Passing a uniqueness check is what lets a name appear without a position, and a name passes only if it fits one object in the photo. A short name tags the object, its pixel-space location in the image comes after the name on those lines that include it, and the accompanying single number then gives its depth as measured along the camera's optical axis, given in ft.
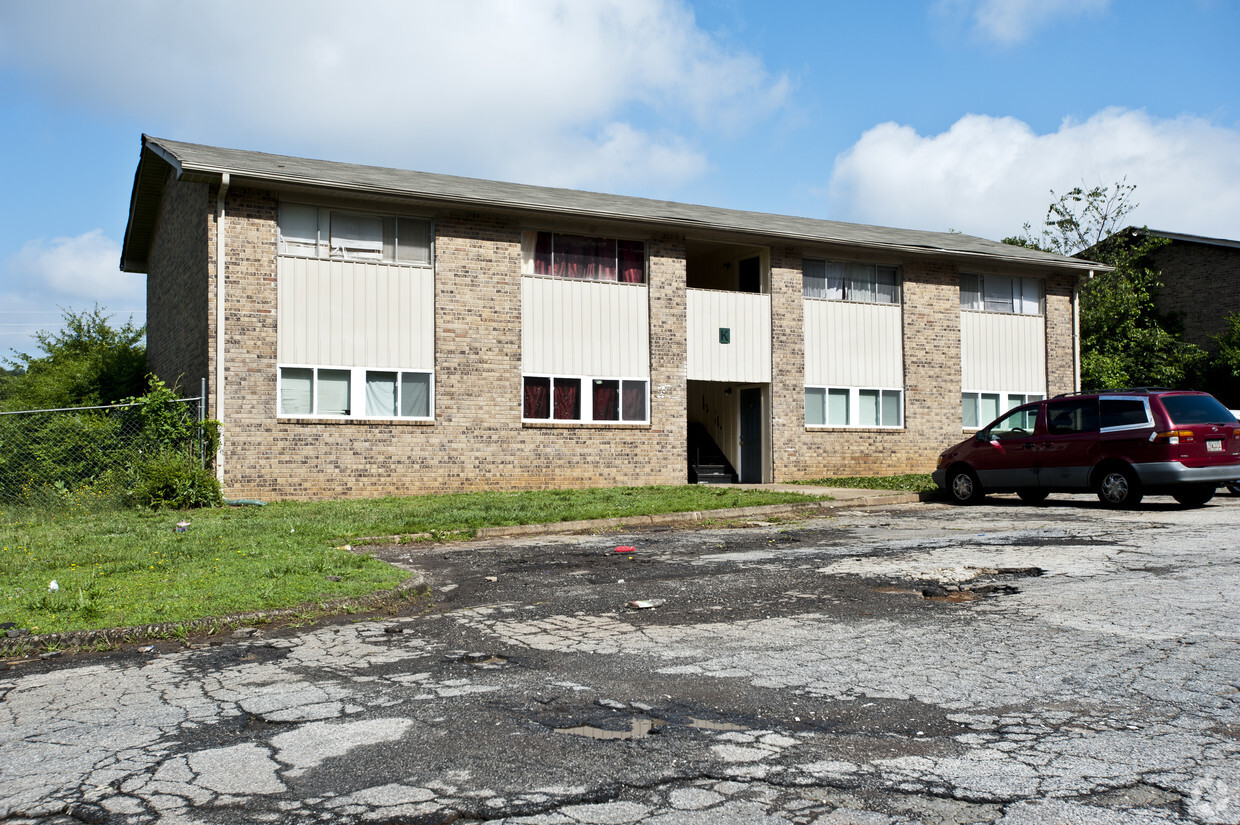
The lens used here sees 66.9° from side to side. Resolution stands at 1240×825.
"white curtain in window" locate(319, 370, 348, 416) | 58.44
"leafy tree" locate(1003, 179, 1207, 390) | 109.60
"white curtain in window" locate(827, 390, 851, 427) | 76.02
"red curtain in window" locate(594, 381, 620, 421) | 67.10
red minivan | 45.73
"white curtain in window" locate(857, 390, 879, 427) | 77.10
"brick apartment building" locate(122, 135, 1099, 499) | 56.95
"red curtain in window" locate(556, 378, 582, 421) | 65.82
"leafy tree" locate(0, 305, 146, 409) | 82.33
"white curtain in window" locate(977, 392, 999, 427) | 82.38
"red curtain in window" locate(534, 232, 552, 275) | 65.72
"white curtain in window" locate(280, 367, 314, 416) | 57.26
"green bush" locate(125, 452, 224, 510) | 50.72
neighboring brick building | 111.14
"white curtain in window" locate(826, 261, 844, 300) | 76.89
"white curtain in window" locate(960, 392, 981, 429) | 81.82
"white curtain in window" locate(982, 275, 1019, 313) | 83.15
